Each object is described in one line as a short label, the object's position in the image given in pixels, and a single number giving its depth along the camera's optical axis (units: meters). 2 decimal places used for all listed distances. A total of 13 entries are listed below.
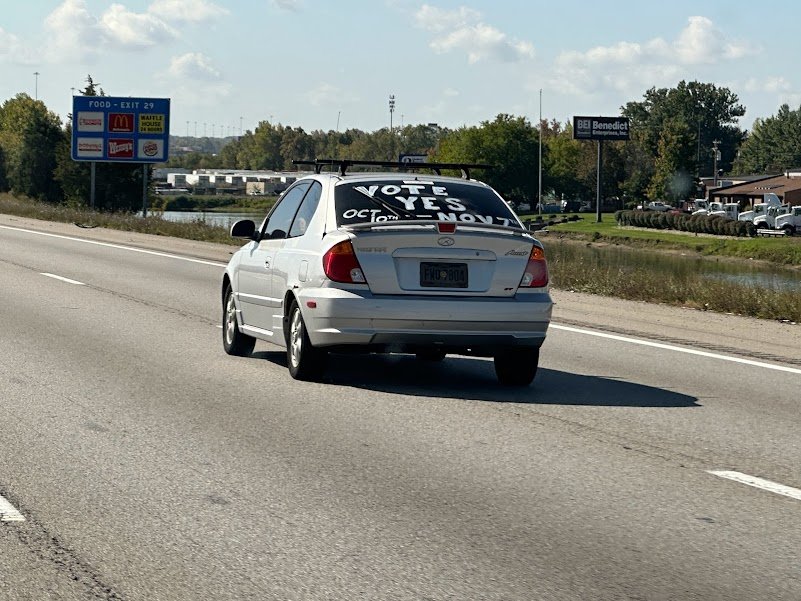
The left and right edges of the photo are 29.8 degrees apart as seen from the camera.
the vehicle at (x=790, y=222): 97.88
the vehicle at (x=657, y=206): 144.85
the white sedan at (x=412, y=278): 10.95
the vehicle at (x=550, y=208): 164.40
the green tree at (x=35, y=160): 105.00
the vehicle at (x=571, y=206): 163.50
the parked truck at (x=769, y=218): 99.57
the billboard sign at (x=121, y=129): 58.94
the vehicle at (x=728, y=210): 112.93
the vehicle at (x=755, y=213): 103.81
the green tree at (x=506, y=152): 161.00
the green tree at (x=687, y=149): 150.38
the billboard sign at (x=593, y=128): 138.75
